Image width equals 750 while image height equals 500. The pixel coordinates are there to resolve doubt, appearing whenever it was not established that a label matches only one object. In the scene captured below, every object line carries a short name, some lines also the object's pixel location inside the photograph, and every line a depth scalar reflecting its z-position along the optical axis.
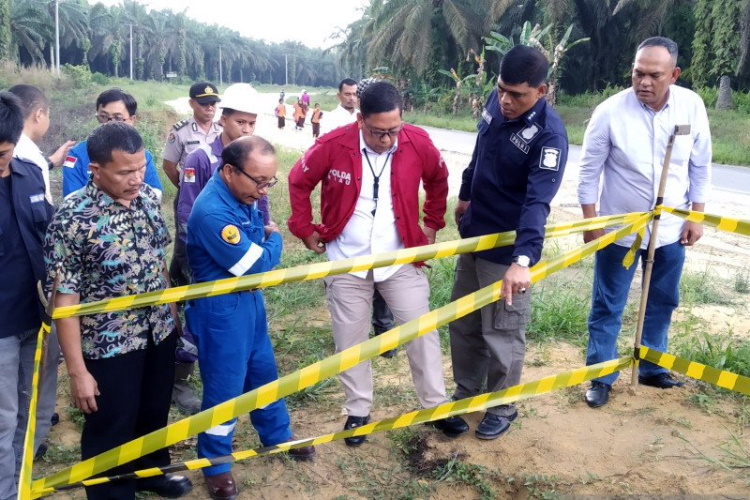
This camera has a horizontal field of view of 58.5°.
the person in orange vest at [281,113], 23.05
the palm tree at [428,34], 30.05
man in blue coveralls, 2.67
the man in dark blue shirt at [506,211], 2.85
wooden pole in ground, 3.12
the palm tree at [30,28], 43.72
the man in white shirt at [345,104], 6.09
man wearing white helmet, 3.68
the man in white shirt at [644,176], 3.34
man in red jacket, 3.19
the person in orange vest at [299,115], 24.12
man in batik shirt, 2.31
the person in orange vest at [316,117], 18.67
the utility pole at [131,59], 63.92
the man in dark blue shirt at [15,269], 2.47
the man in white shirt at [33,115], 2.98
